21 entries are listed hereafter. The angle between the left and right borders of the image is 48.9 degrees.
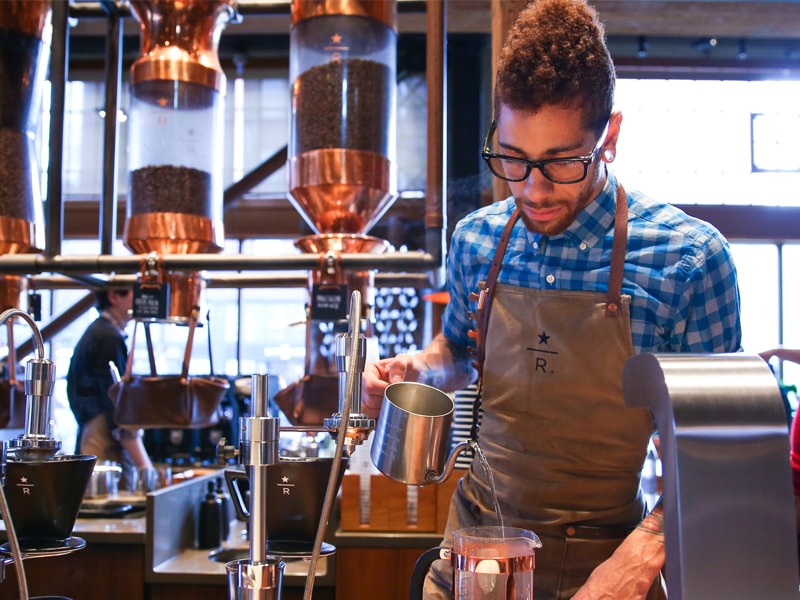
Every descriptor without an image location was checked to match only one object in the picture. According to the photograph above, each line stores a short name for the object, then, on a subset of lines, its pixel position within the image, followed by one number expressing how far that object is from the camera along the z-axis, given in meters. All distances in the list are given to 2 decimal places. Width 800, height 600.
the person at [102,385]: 4.04
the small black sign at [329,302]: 1.89
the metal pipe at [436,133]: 1.96
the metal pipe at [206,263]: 1.90
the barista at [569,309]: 1.30
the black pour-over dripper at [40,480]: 1.13
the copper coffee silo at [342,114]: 1.94
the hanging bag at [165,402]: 1.99
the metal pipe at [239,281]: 2.23
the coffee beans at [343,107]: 1.95
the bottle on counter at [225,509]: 2.98
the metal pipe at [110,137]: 2.19
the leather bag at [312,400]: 1.90
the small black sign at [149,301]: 1.98
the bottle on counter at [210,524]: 2.93
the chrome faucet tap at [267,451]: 0.93
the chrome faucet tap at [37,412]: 1.17
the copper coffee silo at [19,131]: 2.05
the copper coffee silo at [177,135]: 2.04
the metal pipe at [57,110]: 2.11
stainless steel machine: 0.64
